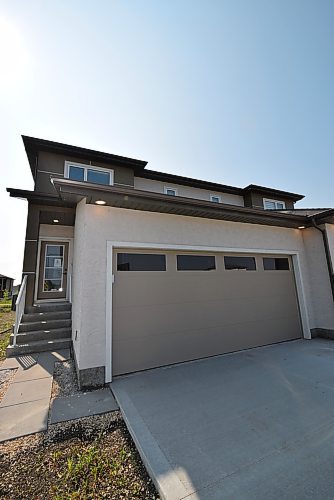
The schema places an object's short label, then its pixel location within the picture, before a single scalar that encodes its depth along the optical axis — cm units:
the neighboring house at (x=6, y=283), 2678
